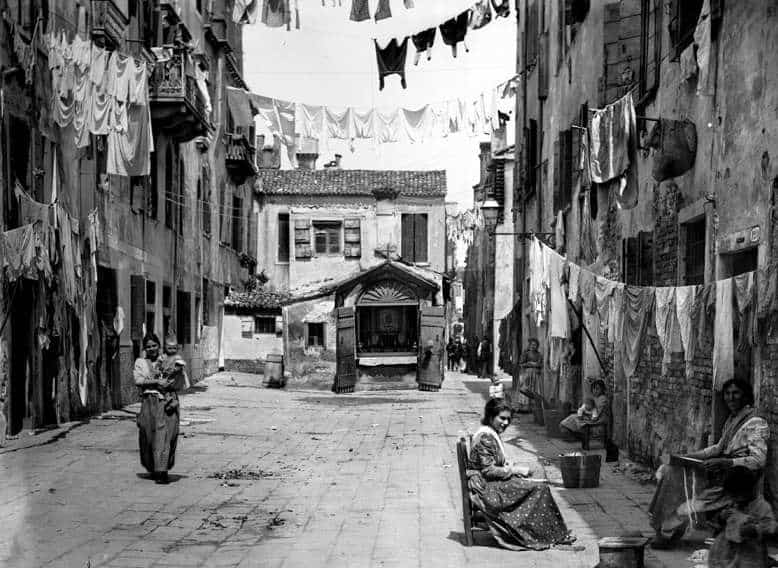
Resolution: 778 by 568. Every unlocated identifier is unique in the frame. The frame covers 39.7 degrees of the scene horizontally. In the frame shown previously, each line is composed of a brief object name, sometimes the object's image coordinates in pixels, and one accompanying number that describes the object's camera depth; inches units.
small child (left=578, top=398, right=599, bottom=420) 568.2
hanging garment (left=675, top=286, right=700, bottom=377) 367.9
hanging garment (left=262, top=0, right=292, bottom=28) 698.8
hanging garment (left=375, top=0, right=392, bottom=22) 687.1
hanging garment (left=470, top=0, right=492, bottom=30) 800.3
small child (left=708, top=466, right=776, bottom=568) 253.3
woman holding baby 470.0
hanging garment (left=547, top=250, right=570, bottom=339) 576.7
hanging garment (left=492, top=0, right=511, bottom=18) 791.7
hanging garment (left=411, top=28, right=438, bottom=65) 802.8
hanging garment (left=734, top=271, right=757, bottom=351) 317.4
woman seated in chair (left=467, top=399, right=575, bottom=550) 329.1
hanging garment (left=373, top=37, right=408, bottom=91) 810.8
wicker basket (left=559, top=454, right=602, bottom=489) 450.9
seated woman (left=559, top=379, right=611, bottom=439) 562.6
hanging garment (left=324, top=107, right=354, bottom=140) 1078.1
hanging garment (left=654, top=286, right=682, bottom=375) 382.3
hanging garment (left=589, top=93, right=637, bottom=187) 488.7
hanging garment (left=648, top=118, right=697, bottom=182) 432.5
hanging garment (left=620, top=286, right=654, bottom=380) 418.6
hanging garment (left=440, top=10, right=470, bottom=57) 801.6
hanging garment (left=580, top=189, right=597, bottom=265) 654.5
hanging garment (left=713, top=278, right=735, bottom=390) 332.2
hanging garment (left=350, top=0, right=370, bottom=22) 690.8
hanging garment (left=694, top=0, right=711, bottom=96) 397.1
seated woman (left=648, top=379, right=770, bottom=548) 306.5
